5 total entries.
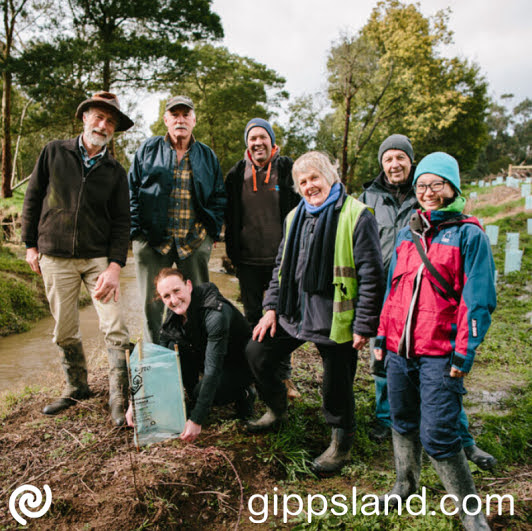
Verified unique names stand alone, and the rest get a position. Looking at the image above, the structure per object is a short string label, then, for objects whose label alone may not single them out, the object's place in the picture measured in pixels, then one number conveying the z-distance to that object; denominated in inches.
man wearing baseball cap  133.3
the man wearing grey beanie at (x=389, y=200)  116.3
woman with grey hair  92.8
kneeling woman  107.6
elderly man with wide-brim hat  123.0
